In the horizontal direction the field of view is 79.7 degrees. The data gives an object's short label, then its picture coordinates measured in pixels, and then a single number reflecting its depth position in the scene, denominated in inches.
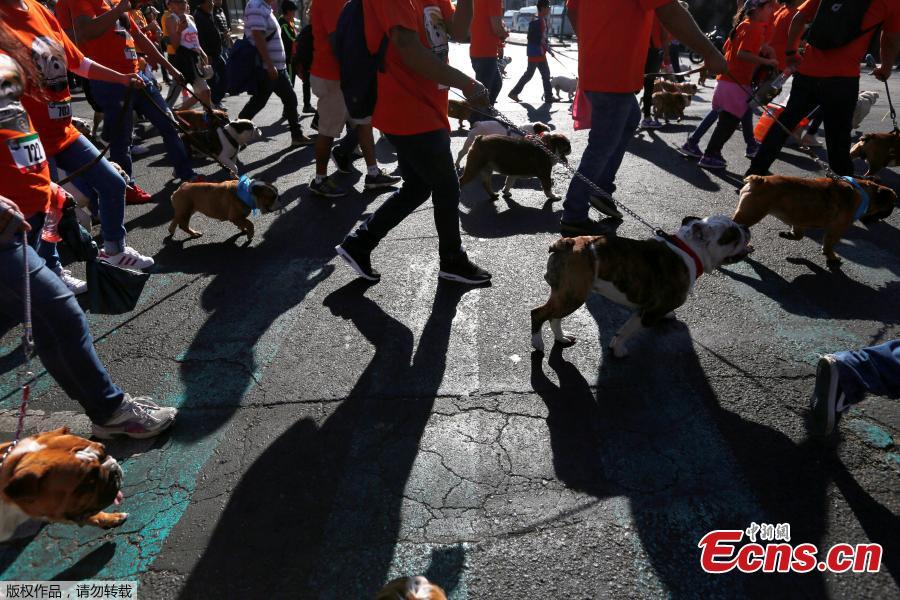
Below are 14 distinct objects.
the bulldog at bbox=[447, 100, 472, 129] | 338.3
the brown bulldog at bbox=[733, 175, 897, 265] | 175.2
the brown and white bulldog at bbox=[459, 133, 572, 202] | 231.9
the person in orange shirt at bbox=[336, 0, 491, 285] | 130.6
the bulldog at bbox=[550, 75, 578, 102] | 448.8
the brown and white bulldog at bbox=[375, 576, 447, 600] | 64.7
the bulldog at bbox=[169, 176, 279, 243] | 202.2
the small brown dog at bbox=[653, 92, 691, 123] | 378.6
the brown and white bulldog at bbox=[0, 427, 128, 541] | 74.0
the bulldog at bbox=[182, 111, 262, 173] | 271.1
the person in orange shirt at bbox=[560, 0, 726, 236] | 157.3
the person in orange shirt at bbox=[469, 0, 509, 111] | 320.8
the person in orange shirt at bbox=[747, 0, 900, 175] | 192.9
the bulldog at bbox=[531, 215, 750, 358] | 126.4
